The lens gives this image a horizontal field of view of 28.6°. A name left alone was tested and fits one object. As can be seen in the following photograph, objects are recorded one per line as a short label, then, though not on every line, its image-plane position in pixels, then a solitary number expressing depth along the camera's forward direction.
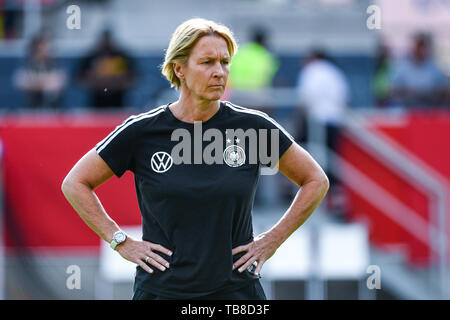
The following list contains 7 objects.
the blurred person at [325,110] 10.05
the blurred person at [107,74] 10.58
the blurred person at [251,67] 10.28
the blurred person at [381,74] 13.55
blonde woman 4.14
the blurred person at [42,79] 10.66
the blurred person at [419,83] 11.24
